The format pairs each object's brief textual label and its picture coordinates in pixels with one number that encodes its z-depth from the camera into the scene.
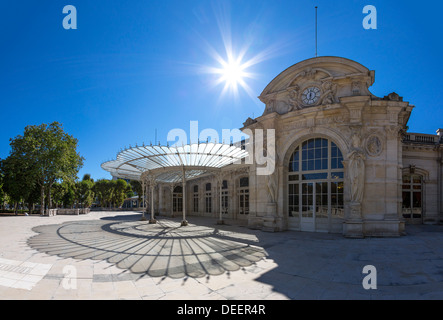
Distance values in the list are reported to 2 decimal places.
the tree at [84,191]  47.19
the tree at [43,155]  25.78
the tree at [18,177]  25.58
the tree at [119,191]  48.78
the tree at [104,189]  47.91
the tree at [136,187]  44.01
